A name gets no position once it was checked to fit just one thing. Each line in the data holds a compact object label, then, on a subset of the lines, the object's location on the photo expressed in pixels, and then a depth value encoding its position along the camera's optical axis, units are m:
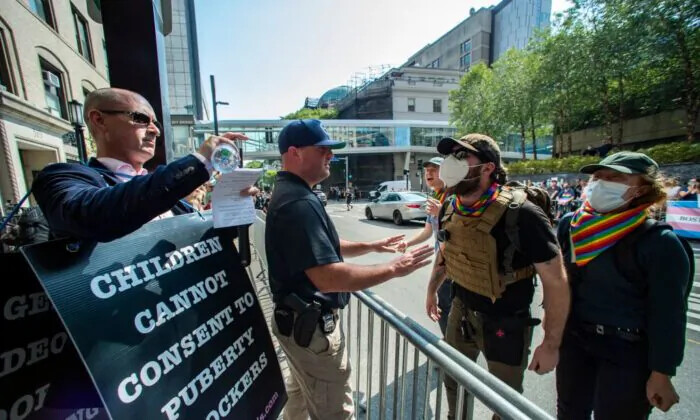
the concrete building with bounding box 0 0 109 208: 9.01
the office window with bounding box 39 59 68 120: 11.02
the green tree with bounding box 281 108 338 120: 56.28
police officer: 1.54
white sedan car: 12.55
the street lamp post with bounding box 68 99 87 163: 7.16
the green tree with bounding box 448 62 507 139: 25.56
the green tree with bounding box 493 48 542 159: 22.28
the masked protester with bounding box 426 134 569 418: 1.79
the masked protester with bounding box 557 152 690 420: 1.59
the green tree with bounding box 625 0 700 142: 14.70
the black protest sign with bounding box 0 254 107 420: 0.94
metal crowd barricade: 1.03
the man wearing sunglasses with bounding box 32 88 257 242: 0.98
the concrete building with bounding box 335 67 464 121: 44.19
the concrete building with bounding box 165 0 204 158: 31.78
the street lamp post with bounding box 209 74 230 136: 12.47
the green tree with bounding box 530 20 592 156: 18.72
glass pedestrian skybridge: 40.38
